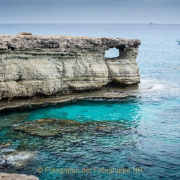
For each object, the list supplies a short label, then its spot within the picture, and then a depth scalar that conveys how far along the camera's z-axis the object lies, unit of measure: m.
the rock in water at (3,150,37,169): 17.00
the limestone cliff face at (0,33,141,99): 26.12
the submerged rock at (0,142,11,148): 19.29
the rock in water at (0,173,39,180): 12.04
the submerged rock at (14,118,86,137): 21.59
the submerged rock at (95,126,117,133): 22.25
